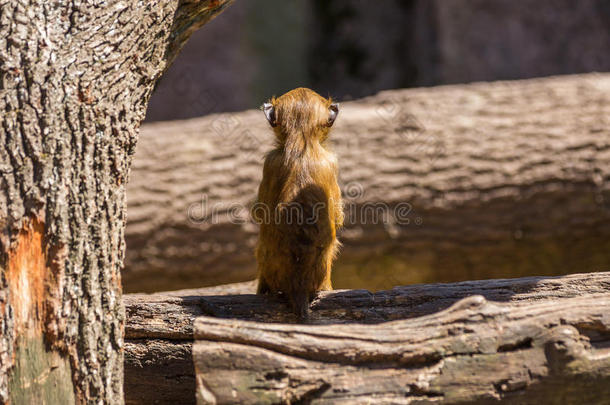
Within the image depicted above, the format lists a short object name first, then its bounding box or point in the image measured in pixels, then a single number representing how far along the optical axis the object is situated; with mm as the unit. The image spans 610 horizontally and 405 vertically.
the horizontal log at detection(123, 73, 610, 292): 13289
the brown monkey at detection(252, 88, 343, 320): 7168
